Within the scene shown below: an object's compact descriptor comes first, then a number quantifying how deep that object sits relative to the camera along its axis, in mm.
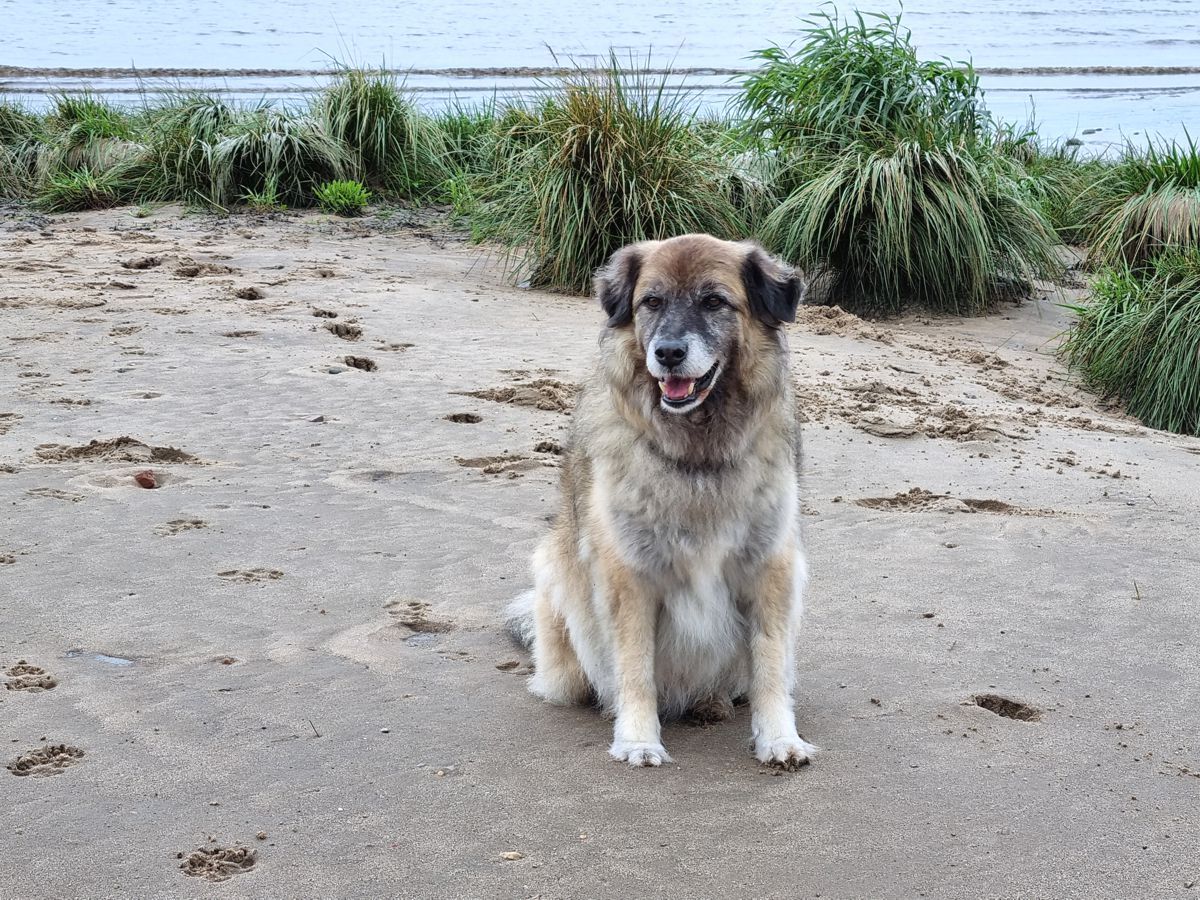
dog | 3797
